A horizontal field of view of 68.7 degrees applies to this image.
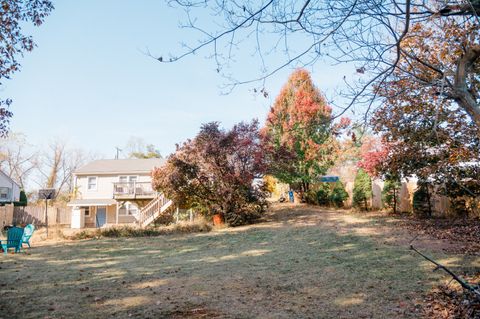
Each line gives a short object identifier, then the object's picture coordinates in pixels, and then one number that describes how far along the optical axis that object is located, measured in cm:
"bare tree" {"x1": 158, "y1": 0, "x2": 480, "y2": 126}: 379
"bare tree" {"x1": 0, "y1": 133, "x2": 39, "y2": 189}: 4025
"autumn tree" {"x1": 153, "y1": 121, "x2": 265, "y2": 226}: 1483
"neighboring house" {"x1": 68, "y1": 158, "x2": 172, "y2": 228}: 2759
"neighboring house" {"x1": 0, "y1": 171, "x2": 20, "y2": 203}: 2973
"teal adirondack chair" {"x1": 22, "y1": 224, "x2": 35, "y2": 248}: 1216
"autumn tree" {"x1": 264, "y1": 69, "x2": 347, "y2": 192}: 2033
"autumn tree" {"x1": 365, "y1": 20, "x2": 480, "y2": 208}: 812
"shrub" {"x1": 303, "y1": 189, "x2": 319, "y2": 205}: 2066
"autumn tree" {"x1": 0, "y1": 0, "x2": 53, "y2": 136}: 666
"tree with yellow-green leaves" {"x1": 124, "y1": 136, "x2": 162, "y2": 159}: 5089
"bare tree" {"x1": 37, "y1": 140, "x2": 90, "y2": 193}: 4486
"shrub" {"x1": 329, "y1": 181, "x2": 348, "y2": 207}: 1897
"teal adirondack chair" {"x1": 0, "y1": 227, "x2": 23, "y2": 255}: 1113
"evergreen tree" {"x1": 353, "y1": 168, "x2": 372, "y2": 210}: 1711
